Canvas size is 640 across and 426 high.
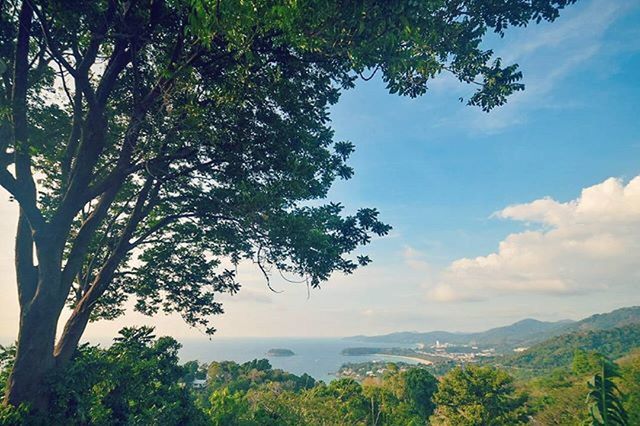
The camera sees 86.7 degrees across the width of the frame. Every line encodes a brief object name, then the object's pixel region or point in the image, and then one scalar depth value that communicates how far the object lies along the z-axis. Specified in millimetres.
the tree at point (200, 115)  4707
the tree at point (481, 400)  24156
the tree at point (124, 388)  5809
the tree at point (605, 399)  7941
